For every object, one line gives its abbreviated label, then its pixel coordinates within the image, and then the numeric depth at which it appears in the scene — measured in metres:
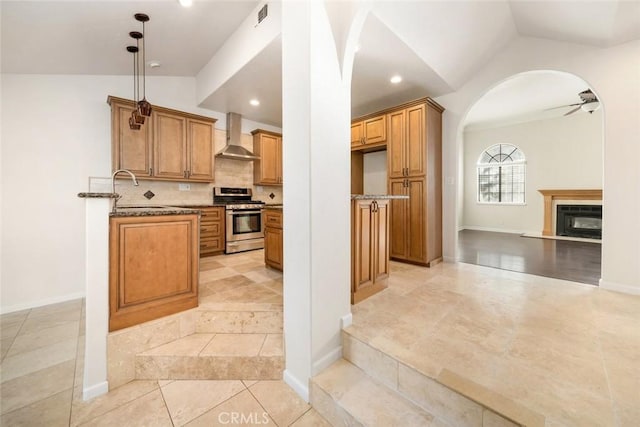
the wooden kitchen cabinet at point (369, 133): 3.81
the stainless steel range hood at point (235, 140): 4.58
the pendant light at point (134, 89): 2.93
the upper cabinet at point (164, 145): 3.42
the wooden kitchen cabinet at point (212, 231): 4.07
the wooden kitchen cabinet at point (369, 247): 2.22
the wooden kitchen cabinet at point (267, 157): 5.02
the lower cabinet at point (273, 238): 3.00
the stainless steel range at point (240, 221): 4.25
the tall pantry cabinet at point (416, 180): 3.43
